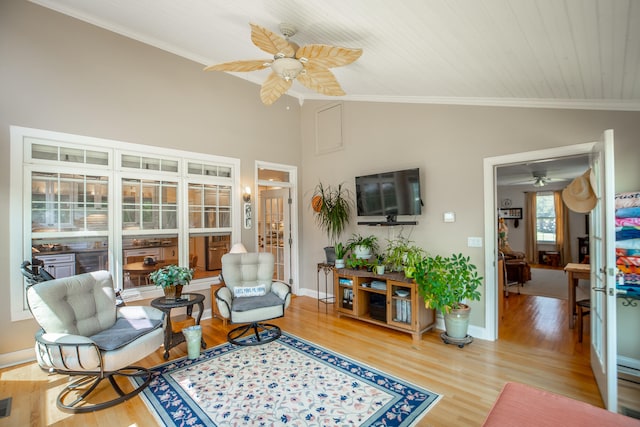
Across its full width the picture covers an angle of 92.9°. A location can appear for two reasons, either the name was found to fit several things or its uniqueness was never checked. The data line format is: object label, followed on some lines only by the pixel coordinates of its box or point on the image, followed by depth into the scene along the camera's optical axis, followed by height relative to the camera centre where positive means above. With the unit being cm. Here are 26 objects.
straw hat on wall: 264 +18
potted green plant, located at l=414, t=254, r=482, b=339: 342 -83
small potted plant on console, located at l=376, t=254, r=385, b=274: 402 -66
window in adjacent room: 933 -11
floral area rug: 222 -147
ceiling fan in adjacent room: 732 +93
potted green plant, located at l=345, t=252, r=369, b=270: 436 -67
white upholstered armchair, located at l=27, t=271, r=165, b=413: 231 -100
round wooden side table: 326 -98
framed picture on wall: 969 +5
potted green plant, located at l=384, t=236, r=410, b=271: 397 -50
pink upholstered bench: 125 -86
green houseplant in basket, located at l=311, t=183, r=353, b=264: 492 +11
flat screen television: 409 +31
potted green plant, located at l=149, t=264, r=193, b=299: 331 -68
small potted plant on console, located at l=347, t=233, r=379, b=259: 452 -46
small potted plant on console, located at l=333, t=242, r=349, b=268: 453 -58
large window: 325 +14
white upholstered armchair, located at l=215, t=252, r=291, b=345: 352 -101
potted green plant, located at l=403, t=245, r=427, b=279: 363 -55
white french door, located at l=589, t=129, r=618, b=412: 212 -43
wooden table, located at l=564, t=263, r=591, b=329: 382 -87
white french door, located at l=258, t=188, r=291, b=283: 580 -22
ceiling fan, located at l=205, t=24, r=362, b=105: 234 +130
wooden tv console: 367 -113
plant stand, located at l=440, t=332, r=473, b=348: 343 -143
